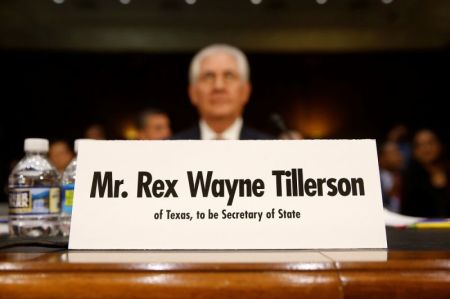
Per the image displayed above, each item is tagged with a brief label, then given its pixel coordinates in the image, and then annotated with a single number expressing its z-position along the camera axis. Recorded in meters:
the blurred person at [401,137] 5.52
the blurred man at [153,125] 2.98
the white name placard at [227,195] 0.58
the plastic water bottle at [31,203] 0.84
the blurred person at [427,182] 2.81
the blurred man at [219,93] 1.80
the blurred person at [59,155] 3.76
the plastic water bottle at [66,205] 0.89
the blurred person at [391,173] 4.12
